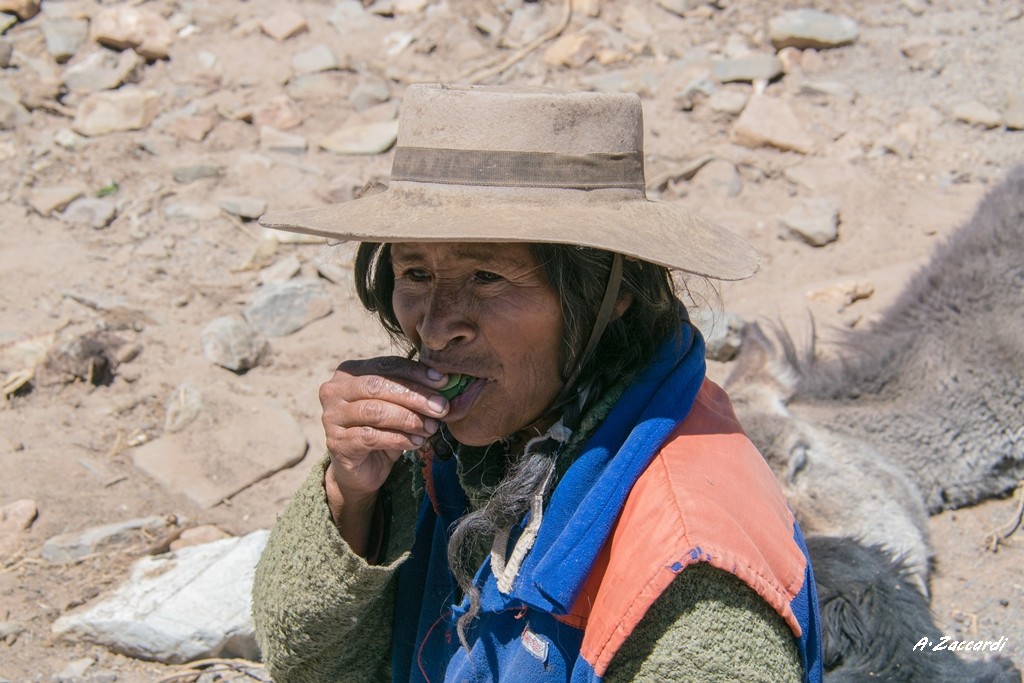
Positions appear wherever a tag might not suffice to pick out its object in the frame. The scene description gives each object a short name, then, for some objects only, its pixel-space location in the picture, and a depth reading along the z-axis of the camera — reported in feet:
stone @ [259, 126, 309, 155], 20.94
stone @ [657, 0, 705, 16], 24.99
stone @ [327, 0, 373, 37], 24.63
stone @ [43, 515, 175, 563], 11.30
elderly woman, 5.45
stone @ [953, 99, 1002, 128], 21.21
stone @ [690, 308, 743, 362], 15.84
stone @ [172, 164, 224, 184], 19.67
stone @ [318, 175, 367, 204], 19.02
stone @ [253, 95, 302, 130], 21.67
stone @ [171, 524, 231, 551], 11.81
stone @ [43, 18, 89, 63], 22.90
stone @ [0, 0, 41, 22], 23.56
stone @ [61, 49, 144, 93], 22.22
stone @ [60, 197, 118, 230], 18.25
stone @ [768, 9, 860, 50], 23.48
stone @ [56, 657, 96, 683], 9.99
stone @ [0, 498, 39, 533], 11.57
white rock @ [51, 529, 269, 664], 10.30
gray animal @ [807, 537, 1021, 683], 10.23
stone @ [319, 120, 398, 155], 20.85
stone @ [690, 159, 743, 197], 19.98
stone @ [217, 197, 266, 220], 18.74
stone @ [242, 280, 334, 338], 15.98
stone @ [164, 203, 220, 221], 18.57
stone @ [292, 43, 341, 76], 23.16
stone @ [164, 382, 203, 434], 13.66
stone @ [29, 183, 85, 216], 18.42
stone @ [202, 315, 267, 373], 14.94
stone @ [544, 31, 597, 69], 23.50
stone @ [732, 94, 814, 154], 20.95
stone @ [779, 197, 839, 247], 18.56
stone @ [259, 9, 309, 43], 24.25
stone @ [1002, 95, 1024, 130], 21.09
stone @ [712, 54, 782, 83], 22.61
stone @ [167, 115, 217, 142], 21.04
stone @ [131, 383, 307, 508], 12.82
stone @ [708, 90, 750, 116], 21.77
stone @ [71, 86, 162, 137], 21.02
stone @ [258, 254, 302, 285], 17.03
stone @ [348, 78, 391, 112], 22.27
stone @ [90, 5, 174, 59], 23.06
